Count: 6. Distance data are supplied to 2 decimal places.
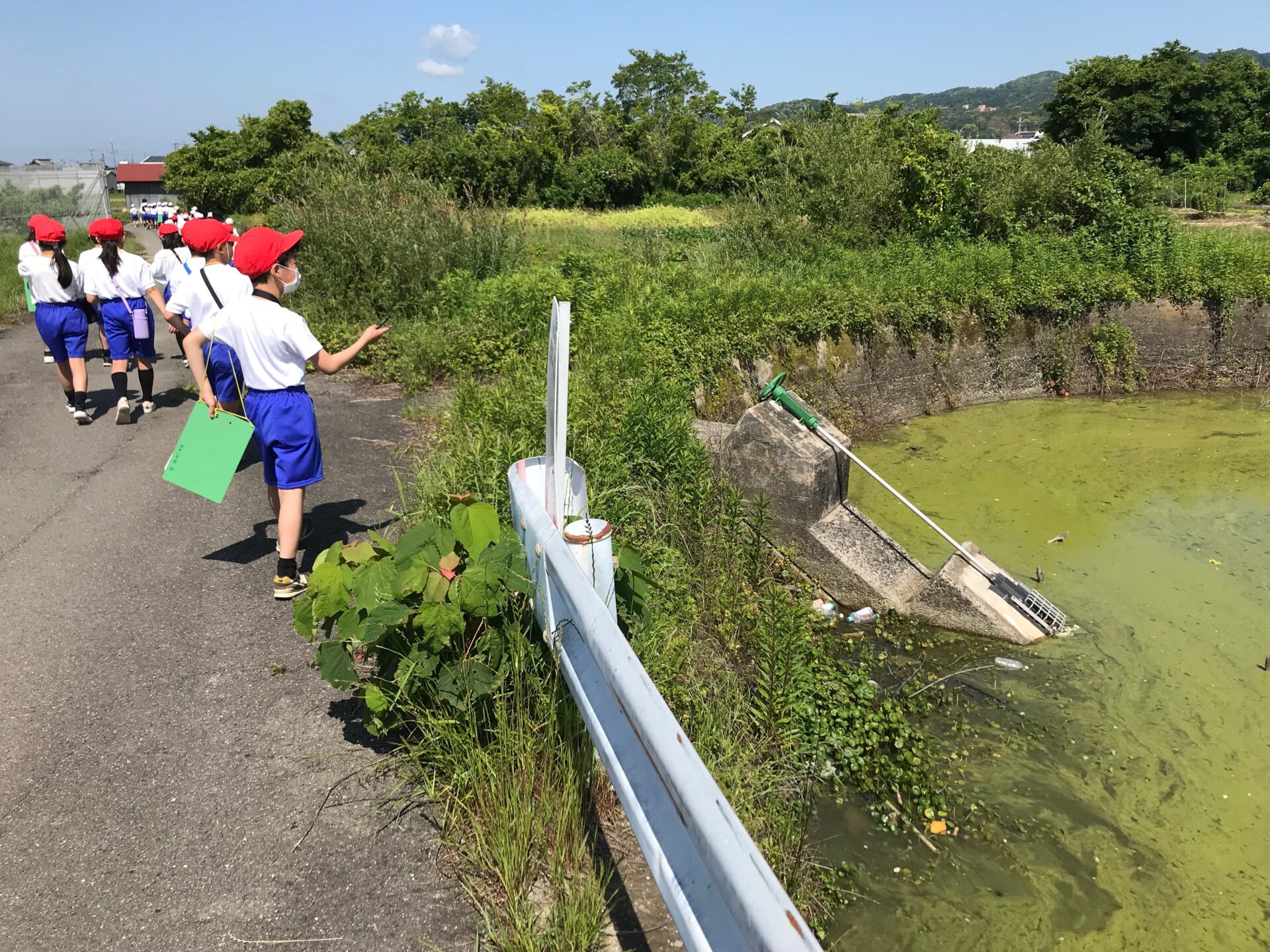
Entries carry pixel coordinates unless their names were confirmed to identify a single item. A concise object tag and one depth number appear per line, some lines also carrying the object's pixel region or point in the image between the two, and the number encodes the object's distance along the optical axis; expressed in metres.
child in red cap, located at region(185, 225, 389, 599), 3.90
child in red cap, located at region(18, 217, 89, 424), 6.69
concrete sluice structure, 5.21
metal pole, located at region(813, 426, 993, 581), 5.33
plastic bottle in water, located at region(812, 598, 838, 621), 5.38
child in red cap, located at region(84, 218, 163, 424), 7.02
